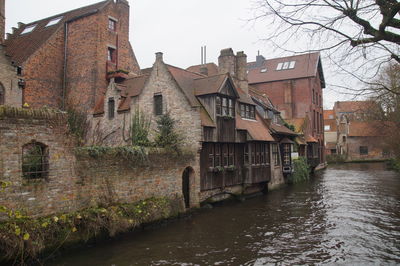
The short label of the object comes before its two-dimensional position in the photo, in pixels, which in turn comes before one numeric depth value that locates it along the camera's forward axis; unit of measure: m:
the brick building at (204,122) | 18.14
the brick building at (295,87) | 45.81
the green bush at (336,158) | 55.77
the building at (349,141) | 57.55
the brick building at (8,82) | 18.59
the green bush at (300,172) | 29.92
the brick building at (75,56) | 23.95
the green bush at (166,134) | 17.91
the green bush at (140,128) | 19.03
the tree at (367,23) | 5.94
